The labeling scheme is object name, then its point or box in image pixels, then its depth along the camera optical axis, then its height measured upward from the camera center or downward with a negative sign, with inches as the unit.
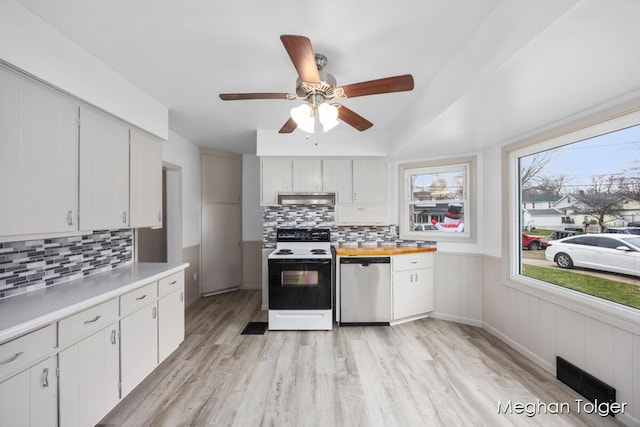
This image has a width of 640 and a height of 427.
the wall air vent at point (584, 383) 69.1 -49.5
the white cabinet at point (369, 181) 139.2 +18.6
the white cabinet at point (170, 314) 83.9 -34.5
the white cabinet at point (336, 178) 138.7 +20.2
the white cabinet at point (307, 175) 137.9 +21.9
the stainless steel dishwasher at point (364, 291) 121.0 -36.2
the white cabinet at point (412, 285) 123.7 -34.9
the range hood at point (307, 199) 134.5 +8.6
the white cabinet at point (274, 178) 137.6 +20.3
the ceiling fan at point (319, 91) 56.1 +30.5
